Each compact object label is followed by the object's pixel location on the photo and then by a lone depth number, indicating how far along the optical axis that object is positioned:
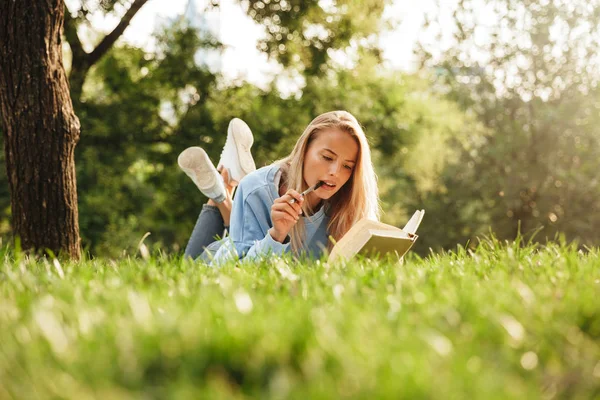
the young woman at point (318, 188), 4.46
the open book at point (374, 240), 3.46
